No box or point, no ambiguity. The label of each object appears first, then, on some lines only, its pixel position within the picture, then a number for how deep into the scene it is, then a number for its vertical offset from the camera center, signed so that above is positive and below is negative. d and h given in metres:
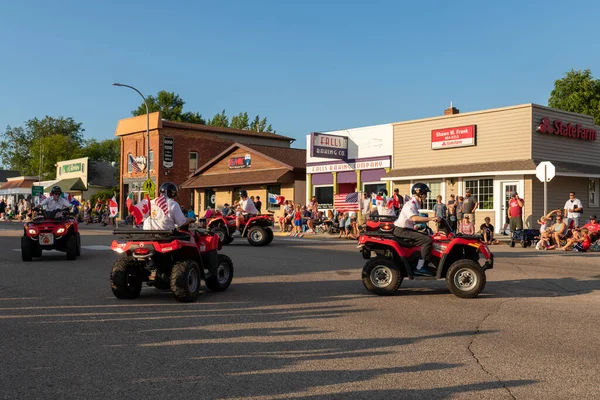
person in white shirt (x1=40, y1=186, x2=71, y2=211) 16.14 +0.19
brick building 51.03 +5.39
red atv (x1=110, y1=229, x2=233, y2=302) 8.96 -0.75
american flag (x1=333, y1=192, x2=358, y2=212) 28.30 +0.45
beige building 26.34 +2.53
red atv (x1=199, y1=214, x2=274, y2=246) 20.75 -0.55
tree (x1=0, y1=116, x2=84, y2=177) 107.06 +12.68
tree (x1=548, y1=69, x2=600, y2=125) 49.47 +9.66
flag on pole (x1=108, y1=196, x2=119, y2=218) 18.75 +0.11
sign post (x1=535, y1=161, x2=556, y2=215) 21.22 +1.42
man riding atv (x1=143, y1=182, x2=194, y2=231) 9.45 -0.03
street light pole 35.73 +7.17
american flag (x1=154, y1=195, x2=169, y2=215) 9.46 +0.11
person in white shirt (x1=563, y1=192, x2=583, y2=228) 21.29 +0.14
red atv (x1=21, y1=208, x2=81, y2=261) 15.54 -0.61
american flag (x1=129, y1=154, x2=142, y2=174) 53.48 +3.79
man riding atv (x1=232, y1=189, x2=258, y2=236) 20.84 +0.02
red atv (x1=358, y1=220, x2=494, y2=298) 9.58 -0.76
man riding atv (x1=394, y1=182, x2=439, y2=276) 9.82 -0.24
